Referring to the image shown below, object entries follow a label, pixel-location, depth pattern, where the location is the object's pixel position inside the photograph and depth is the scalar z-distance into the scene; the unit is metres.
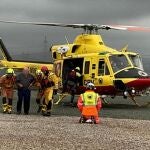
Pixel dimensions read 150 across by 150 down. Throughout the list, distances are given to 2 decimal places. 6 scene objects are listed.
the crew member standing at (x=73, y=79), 21.70
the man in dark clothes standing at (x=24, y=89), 17.39
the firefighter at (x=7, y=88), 17.70
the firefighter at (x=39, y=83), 17.41
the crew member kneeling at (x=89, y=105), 14.57
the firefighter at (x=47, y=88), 16.98
